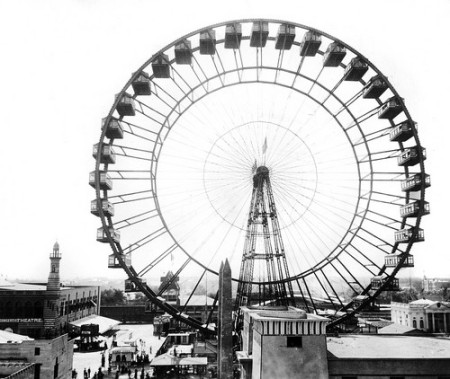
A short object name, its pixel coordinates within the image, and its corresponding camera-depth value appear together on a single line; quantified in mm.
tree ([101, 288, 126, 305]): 109331
